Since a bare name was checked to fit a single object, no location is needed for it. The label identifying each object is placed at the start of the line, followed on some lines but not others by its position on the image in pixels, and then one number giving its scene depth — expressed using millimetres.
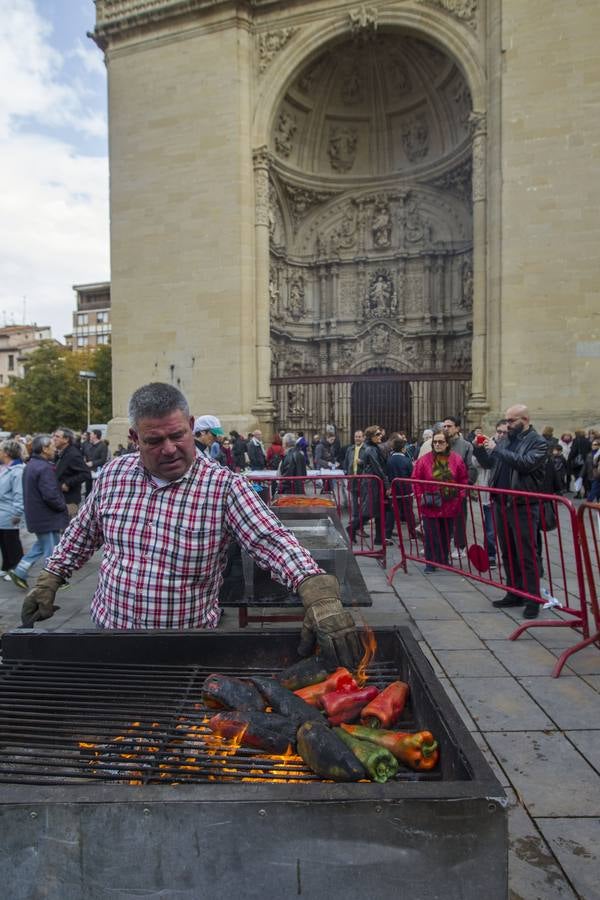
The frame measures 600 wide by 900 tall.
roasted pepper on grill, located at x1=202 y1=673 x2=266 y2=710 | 1926
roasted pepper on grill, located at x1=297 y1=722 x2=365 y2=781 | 1540
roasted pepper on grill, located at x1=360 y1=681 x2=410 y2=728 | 1865
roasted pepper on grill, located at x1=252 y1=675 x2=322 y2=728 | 1835
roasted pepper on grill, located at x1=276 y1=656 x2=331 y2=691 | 2082
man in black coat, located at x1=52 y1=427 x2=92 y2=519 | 7859
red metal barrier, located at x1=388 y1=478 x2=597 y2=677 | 5160
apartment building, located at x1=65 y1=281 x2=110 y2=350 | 67812
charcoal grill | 1304
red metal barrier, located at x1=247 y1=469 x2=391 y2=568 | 7773
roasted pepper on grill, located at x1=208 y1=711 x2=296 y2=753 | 1758
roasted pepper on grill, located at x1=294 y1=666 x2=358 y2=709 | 1990
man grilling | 2424
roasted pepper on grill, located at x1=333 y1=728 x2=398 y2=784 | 1562
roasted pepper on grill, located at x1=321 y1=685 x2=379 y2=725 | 1902
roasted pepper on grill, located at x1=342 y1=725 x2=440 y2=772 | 1657
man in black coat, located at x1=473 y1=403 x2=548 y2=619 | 5414
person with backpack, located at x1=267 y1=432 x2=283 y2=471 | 13977
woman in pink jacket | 6766
